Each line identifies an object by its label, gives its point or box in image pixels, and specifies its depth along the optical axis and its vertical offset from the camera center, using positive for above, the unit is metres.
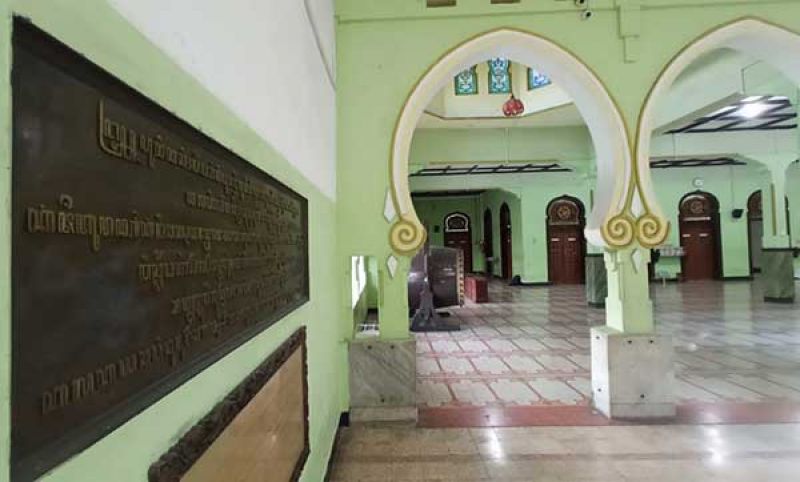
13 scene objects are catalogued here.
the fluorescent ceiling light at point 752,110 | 8.49 +2.32
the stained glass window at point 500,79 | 9.09 +3.09
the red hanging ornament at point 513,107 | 7.67 +2.16
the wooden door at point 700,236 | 15.95 +0.25
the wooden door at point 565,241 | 16.20 +0.21
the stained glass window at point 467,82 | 9.03 +3.02
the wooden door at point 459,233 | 20.55 +0.70
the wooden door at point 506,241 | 17.58 +0.27
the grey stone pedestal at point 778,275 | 10.70 -0.72
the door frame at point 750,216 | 15.77 +0.84
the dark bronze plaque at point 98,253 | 0.56 +0.01
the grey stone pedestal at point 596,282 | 10.83 -0.77
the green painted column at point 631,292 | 3.93 -0.37
